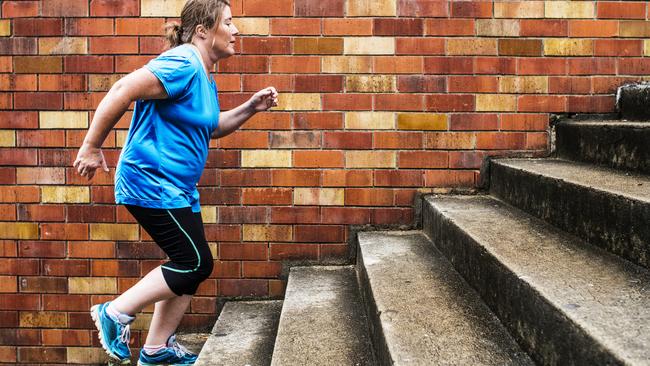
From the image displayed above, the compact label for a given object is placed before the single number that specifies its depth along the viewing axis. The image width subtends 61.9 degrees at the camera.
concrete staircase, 1.49
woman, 2.18
